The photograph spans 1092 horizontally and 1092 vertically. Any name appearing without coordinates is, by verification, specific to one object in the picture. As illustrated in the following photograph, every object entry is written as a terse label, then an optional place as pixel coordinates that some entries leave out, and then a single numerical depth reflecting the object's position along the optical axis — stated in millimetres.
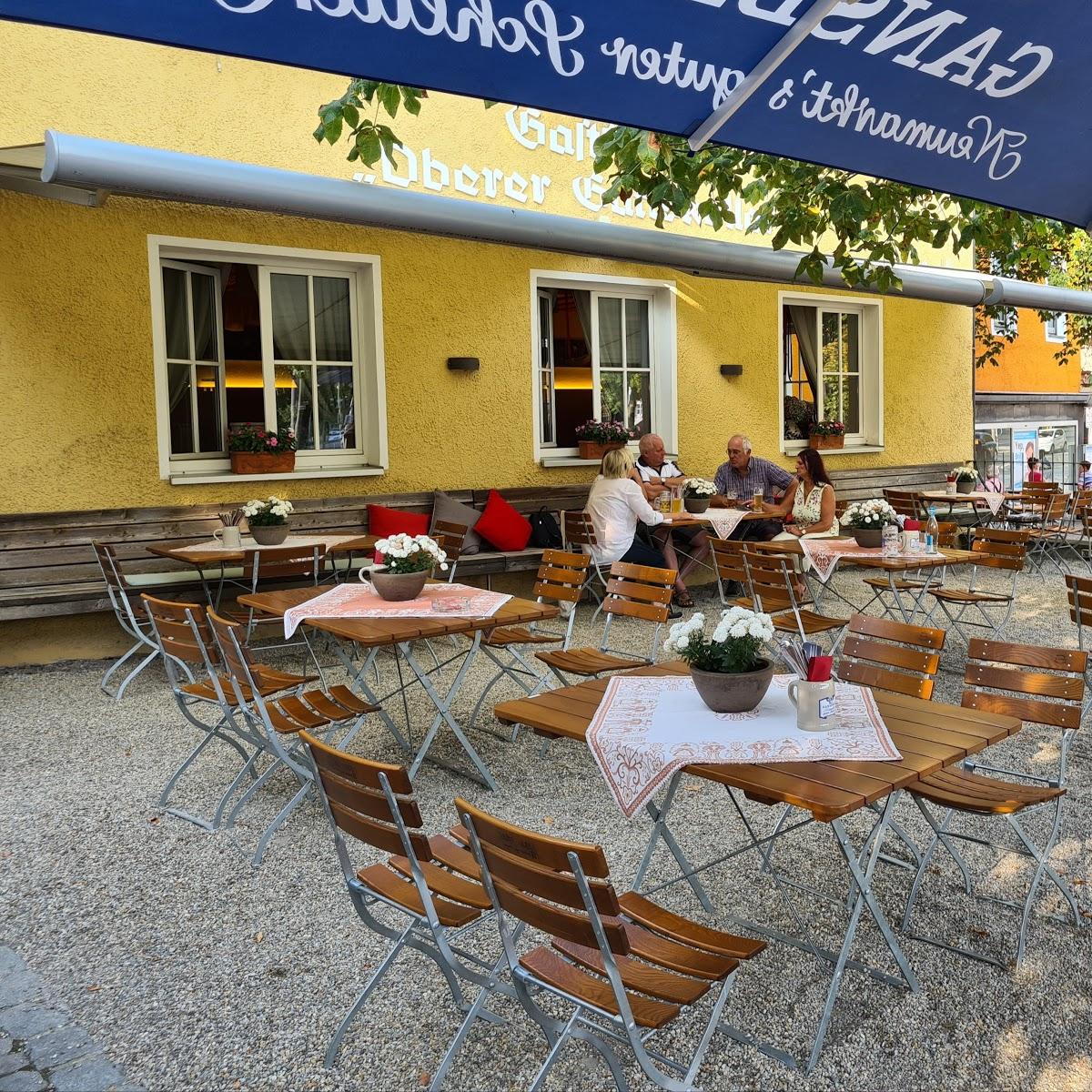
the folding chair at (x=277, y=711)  4145
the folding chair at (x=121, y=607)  6574
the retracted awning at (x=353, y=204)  6172
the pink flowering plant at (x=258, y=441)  8086
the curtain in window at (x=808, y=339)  11953
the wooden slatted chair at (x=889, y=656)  3707
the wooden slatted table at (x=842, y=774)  2655
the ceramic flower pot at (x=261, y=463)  8109
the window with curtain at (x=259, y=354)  8094
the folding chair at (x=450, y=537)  7594
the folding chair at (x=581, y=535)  8500
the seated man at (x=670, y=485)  9281
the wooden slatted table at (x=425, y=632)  4508
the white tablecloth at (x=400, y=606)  4871
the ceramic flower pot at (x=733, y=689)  3174
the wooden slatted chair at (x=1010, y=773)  3271
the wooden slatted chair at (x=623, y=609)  5297
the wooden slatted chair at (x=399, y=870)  2535
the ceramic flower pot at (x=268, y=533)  7027
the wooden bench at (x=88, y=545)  7156
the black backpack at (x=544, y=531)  9281
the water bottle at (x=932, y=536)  6715
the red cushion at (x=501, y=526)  8914
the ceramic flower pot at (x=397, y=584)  5125
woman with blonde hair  8188
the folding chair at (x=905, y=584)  7102
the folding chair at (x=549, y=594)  5676
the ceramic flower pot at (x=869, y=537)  6848
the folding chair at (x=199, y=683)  4453
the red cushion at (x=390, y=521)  8508
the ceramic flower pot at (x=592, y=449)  9938
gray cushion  8836
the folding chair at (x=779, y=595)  6250
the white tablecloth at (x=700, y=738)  2879
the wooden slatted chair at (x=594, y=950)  2139
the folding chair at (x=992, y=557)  6895
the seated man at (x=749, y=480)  9492
